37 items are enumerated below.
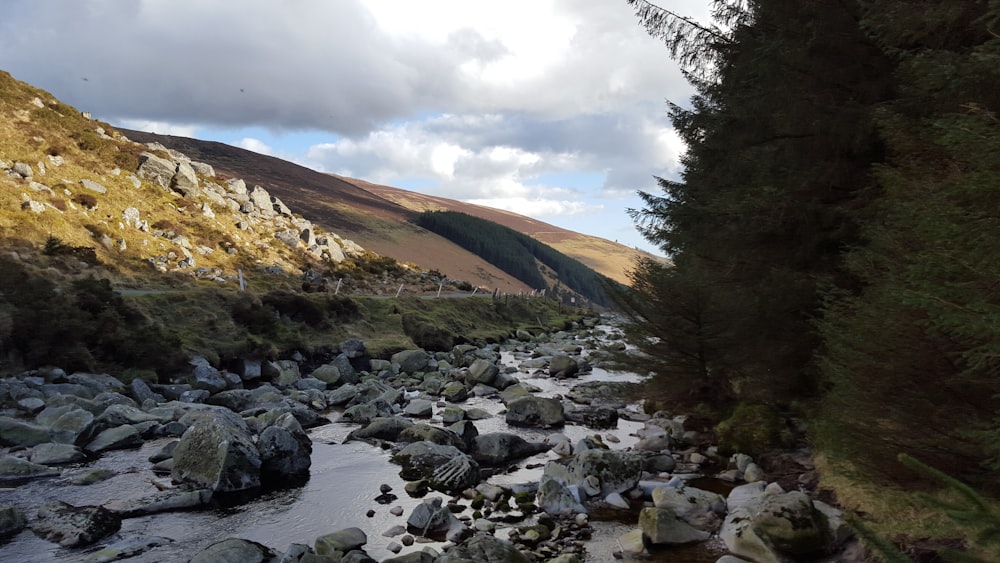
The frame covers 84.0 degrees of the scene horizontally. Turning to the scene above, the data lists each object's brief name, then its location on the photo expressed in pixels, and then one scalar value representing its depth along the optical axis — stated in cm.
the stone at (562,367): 2873
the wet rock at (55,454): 1168
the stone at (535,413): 1722
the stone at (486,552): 733
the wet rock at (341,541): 788
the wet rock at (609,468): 1095
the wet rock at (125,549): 786
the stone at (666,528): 842
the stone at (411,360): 2849
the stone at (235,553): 752
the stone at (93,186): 3994
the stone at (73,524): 835
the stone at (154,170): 4834
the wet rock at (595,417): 1734
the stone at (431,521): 896
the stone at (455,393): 2127
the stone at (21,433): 1242
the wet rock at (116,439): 1302
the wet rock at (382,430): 1527
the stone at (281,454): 1184
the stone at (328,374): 2383
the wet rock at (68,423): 1294
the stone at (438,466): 1138
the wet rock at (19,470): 1075
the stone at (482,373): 2394
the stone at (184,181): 5025
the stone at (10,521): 841
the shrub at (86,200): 3700
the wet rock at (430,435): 1393
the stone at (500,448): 1355
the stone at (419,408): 1845
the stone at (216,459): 1086
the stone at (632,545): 815
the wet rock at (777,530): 765
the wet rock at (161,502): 962
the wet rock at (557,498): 992
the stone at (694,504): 912
